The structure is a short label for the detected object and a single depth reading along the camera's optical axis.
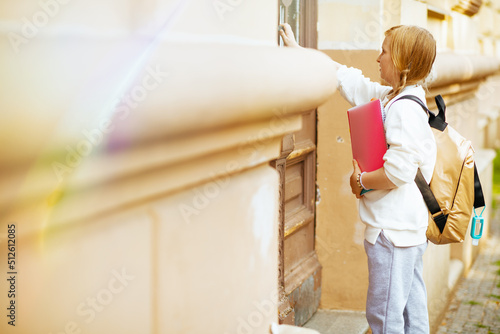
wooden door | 3.27
